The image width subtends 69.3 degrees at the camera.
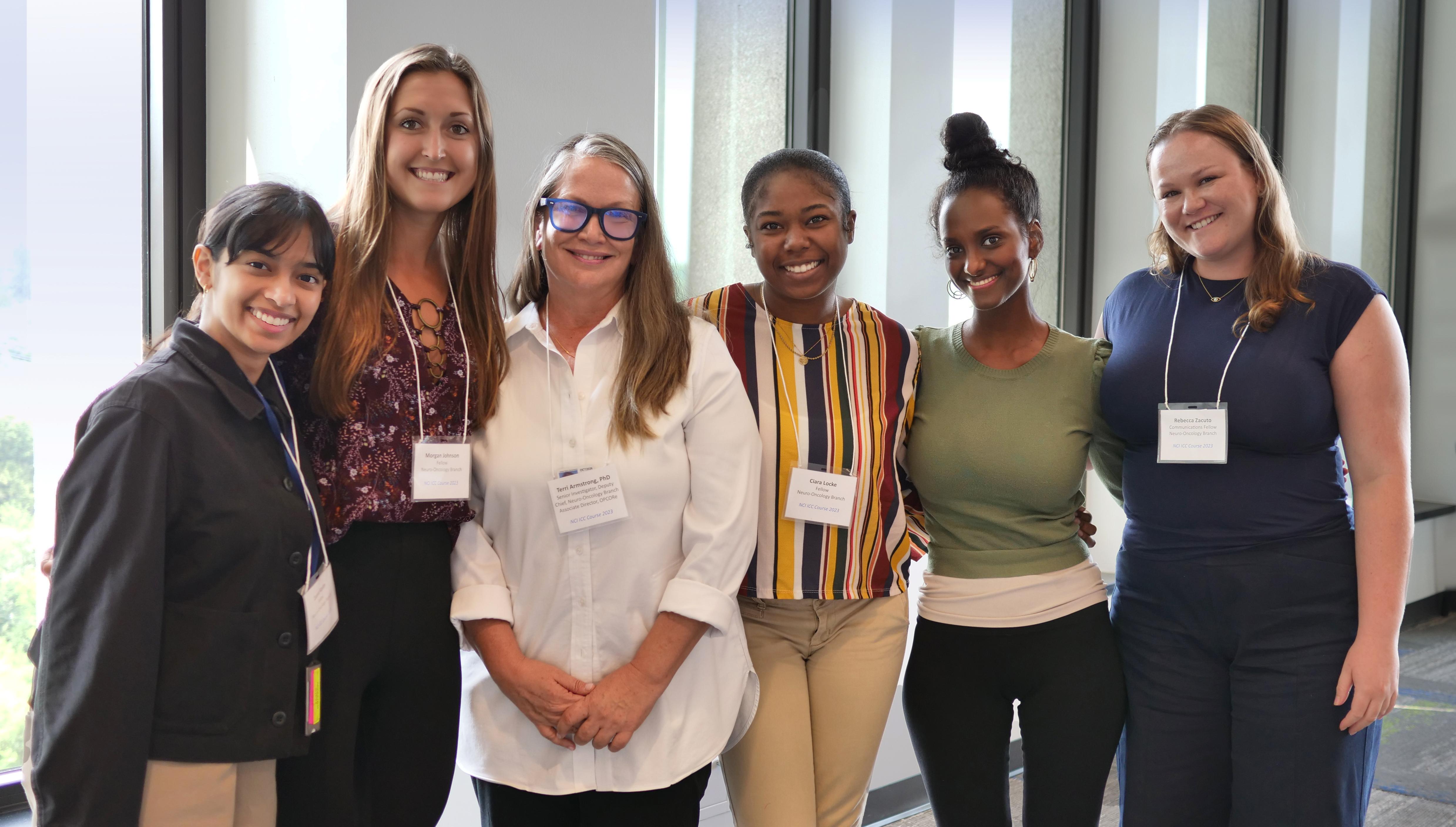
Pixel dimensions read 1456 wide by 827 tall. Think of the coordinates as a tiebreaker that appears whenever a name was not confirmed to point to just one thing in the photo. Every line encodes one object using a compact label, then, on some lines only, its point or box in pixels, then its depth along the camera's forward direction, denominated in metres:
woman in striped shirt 1.91
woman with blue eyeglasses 1.70
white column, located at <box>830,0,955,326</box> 3.74
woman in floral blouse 1.62
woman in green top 1.97
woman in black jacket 1.32
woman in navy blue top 1.86
